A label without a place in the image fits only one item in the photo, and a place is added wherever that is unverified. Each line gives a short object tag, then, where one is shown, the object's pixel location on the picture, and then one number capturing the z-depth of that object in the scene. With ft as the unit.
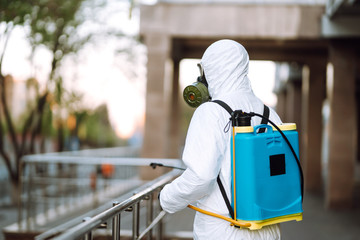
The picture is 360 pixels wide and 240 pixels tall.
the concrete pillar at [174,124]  47.11
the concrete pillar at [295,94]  55.11
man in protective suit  7.28
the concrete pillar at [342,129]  32.68
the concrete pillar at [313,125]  43.68
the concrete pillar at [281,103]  77.46
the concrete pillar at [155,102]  34.71
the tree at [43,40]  34.15
